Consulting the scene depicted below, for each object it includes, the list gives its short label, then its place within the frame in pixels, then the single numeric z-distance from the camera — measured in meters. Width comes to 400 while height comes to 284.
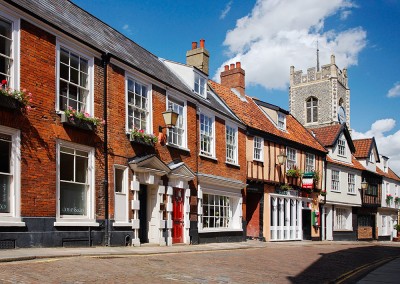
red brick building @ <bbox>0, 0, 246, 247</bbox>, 12.00
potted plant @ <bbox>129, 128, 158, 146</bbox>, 16.09
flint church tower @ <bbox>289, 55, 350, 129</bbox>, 73.12
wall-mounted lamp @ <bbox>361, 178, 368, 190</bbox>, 38.25
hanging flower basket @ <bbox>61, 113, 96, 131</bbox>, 13.26
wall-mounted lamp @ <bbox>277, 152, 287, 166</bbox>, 26.89
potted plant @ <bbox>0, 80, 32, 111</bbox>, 11.33
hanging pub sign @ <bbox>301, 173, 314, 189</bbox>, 29.47
